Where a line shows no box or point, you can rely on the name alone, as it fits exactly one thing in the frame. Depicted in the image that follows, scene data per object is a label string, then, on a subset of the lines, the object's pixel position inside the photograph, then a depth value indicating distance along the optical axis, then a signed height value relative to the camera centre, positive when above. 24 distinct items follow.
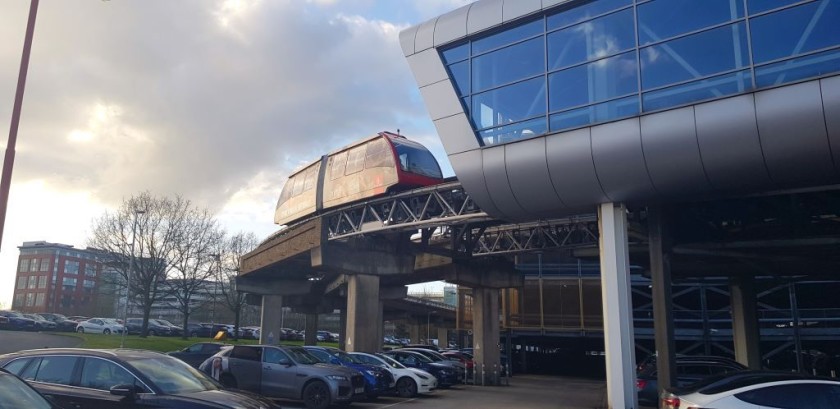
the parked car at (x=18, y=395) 6.08 -0.69
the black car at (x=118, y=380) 7.86 -0.72
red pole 8.84 +3.04
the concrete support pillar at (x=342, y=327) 45.64 +0.05
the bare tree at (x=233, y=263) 55.66 +5.78
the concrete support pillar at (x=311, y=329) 49.78 -0.13
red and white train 22.94 +6.09
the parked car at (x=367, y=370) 18.33 -1.29
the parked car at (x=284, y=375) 15.01 -1.17
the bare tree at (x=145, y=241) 45.50 +6.19
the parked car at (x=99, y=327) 51.00 -0.09
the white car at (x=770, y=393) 8.16 -0.83
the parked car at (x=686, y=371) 17.78 -1.21
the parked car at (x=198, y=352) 21.85 -0.94
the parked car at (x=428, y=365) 24.38 -1.43
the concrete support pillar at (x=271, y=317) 39.94 +0.66
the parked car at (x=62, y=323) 51.23 +0.23
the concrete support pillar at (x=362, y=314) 27.81 +0.62
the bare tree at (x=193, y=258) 47.56 +5.33
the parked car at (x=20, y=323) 46.72 +0.18
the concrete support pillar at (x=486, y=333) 30.14 -0.22
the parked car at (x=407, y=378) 20.58 -1.65
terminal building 12.96 +4.72
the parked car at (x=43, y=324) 48.44 +0.11
